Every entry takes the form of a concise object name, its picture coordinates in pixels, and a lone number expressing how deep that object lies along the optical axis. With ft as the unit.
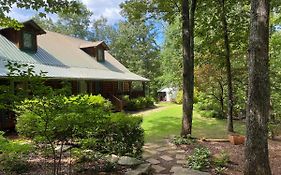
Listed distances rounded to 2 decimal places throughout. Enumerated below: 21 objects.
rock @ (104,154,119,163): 14.77
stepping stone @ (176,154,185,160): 17.48
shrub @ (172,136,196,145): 20.84
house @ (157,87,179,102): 77.89
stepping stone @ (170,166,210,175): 14.45
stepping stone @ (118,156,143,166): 14.53
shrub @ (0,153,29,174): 13.66
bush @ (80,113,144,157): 16.04
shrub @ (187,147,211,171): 15.61
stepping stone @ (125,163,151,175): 13.50
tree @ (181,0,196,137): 22.38
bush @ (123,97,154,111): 51.59
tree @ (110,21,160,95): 86.25
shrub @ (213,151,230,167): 16.08
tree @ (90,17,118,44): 115.12
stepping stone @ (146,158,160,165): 16.28
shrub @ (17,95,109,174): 11.10
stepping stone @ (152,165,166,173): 15.02
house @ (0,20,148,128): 34.69
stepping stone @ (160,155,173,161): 17.12
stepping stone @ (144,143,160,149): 20.60
